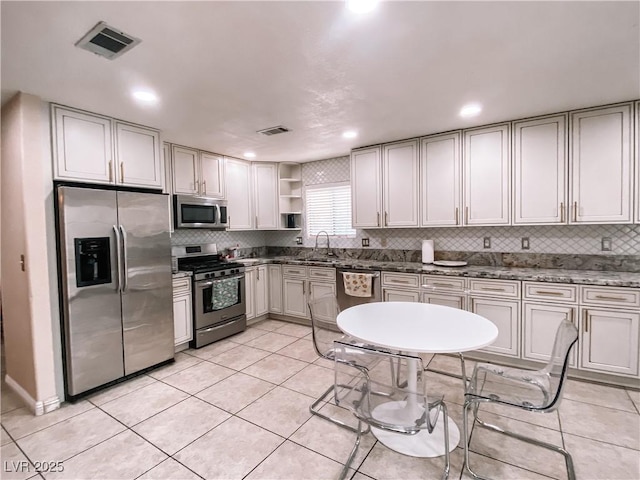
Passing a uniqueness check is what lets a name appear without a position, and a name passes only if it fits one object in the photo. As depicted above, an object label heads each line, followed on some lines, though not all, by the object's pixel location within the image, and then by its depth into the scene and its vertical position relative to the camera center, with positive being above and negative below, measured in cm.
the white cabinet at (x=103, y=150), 255 +81
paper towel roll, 383 -29
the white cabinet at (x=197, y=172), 383 +84
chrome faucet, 487 -27
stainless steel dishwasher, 370 -80
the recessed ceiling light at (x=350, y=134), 347 +116
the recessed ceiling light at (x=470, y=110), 279 +114
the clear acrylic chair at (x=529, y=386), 158 -96
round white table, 163 -63
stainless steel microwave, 376 +29
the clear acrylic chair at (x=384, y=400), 151 -96
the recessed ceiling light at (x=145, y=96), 237 +114
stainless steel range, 363 -78
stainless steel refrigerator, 252 -44
